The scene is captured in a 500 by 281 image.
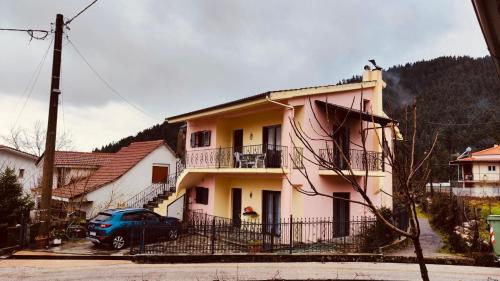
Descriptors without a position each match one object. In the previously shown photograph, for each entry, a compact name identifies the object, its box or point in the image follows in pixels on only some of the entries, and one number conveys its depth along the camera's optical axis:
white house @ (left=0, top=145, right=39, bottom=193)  34.41
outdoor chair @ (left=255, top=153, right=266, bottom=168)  16.75
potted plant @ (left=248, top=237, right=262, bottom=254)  13.45
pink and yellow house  15.92
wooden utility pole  14.58
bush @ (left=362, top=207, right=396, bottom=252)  13.37
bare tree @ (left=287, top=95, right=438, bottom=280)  4.06
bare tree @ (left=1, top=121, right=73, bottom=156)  39.38
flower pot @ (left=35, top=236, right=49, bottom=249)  14.45
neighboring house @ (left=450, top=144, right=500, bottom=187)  42.09
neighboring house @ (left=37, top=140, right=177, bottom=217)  23.75
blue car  14.90
